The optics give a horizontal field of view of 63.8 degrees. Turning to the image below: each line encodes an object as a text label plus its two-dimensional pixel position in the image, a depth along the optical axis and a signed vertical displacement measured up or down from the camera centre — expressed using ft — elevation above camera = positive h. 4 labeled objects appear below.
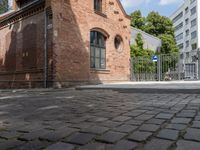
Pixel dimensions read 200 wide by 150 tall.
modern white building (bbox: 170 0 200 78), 120.09 +42.23
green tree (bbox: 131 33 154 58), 58.71 +9.45
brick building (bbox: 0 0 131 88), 28.77 +6.54
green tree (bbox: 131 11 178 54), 78.49 +25.31
